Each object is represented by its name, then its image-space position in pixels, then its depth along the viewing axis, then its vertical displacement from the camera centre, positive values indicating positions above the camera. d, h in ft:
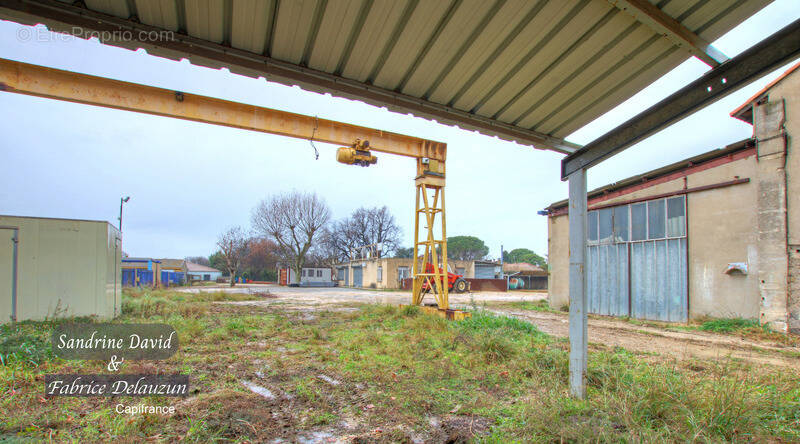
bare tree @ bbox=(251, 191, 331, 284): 123.13 +5.99
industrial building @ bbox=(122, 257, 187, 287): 108.62 -11.00
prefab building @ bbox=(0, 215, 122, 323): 22.31 -1.96
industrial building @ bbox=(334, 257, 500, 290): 107.24 -10.07
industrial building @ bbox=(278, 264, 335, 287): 127.13 -13.35
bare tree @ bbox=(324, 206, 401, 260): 161.99 +3.42
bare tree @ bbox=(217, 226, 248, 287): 117.13 -3.06
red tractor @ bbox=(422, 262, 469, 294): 75.56 -9.78
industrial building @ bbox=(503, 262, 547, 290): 125.59 -13.48
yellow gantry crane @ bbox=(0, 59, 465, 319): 21.20 +8.62
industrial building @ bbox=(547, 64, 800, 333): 26.50 +0.81
